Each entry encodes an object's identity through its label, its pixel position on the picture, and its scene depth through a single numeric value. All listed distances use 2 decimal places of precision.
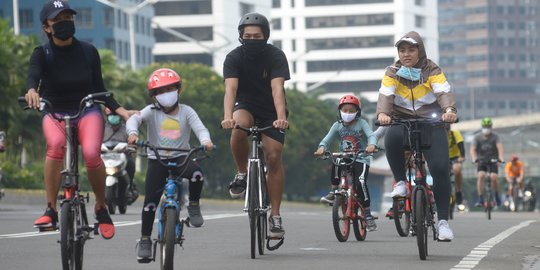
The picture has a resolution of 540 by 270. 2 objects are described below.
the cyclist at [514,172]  38.88
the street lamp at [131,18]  75.18
